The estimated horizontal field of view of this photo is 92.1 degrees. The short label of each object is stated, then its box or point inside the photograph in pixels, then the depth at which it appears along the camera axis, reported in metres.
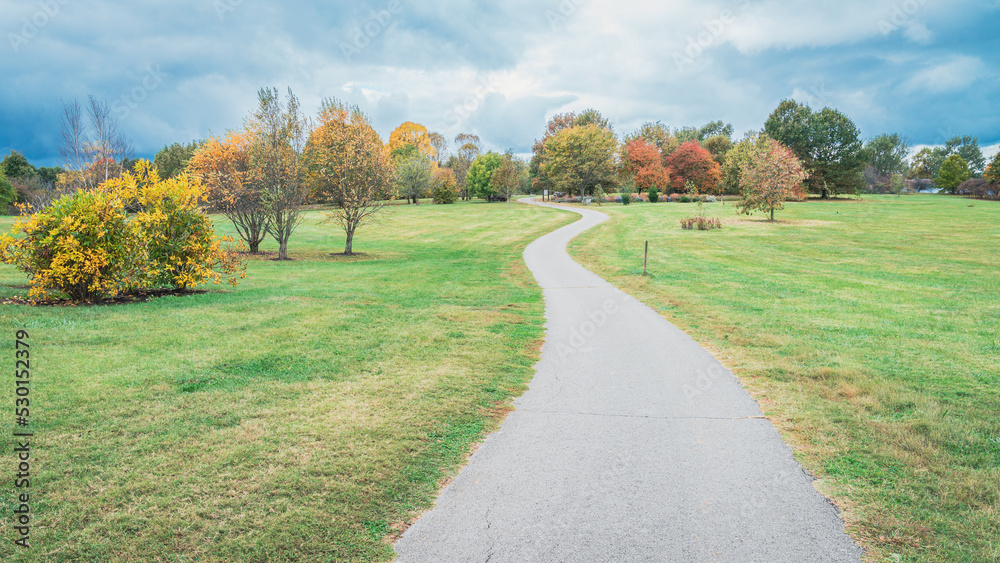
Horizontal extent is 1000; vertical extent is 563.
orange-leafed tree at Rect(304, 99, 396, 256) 21.31
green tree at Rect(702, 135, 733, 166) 75.09
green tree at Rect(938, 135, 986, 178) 106.28
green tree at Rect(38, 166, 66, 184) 68.33
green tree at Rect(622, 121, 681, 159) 90.62
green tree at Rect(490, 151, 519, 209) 67.76
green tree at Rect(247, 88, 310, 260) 20.14
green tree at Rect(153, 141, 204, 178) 68.19
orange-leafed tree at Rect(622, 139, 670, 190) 69.06
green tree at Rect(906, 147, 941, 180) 106.50
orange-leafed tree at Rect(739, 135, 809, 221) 34.75
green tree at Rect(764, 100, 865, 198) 62.28
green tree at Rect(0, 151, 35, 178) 66.06
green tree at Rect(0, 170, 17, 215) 52.50
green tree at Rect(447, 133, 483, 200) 89.66
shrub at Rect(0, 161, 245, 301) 8.93
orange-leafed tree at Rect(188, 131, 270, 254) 20.78
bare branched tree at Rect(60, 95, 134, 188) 22.95
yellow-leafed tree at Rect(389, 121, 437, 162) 80.91
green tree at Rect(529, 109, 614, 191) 73.89
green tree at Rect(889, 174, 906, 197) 86.48
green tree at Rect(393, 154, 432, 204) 65.50
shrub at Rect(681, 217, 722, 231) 31.47
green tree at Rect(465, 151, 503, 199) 75.62
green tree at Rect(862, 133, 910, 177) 109.81
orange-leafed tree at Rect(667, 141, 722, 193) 70.25
